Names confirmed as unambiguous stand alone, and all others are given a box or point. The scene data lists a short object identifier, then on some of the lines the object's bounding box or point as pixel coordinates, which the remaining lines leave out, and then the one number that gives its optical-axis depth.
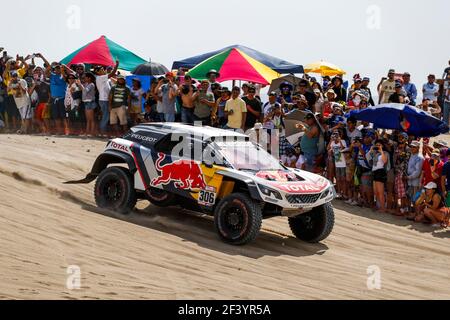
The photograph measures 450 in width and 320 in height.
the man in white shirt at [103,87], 22.64
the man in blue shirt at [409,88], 21.02
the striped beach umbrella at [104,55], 25.14
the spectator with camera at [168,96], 20.86
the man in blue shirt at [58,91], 23.94
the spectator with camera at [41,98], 24.55
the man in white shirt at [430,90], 23.02
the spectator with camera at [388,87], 20.83
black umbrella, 24.47
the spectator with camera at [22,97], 24.53
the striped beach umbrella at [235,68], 22.38
